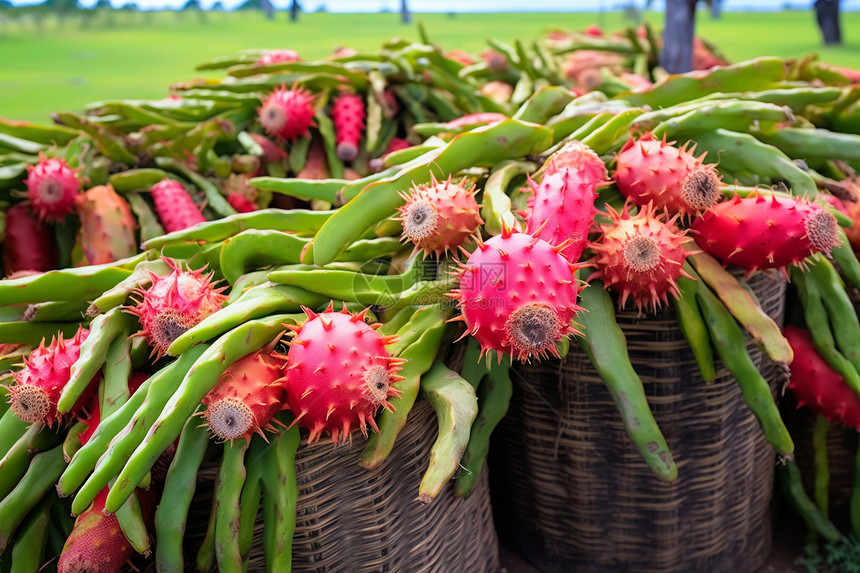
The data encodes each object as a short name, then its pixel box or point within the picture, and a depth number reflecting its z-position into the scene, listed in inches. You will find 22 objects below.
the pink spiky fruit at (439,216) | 40.1
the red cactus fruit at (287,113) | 75.0
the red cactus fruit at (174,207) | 63.3
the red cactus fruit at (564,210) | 39.4
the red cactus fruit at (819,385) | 51.3
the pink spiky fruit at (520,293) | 32.8
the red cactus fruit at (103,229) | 60.1
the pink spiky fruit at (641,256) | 39.0
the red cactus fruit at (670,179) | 42.3
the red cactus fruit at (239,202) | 71.2
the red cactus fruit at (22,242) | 64.1
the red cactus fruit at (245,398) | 33.2
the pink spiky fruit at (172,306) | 38.0
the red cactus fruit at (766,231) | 40.6
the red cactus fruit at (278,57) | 88.6
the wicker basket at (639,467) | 47.1
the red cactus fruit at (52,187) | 60.9
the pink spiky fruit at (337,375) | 33.7
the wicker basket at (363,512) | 36.9
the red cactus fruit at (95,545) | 33.2
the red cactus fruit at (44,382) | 37.2
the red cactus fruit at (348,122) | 76.8
